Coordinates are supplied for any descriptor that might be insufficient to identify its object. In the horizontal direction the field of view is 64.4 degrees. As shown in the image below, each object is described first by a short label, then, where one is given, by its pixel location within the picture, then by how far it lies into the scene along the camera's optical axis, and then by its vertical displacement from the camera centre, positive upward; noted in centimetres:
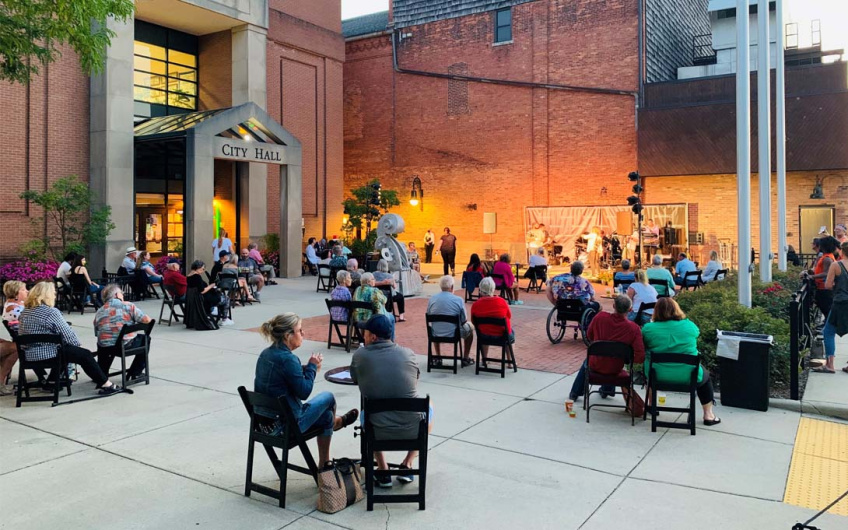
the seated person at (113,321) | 839 -66
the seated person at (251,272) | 1814 -11
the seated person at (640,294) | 1094 -46
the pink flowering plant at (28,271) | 1666 -4
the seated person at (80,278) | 1511 -20
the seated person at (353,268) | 1343 -1
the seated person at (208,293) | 1292 -49
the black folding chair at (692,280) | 1745 -39
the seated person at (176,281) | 1360 -25
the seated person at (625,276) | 1463 -24
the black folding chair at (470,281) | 1783 -38
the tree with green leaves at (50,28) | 988 +373
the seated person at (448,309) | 967 -61
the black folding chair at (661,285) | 1416 -42
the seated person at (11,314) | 823 -56
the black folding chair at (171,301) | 1378 -68
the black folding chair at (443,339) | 945 -100
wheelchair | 1141 -83
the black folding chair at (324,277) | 2027 -29
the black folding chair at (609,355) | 701 -100
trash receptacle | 765 -120
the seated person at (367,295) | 1077 -46
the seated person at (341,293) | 1112 -43
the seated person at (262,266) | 2005 +6
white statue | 1911 +46
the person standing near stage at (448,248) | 2564 +72
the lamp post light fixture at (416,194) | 3200 +348
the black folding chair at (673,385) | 670 -123
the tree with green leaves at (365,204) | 2460 +252
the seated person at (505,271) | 1716 -12
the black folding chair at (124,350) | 822 -101
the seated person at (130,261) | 1771 +21
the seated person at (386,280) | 1386 -26
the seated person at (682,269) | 1772 -10
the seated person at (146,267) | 1683 +5
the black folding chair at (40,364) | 751 -107
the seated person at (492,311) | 935 -62
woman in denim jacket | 510 -85
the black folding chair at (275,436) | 493 -127
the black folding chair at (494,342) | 924 -105
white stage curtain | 2542 +189
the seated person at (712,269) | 1752 -10
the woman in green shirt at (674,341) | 693 -80
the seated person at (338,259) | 1873 +22
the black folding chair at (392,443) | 492 -130
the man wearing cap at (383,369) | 525 -80
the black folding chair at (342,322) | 1091 -89
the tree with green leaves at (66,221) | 1750 +136
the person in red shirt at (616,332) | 711 -71
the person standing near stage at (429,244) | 3105 +105
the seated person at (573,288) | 1166 -39
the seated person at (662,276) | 1408 -22
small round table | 833 -138
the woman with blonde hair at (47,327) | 769 -68
